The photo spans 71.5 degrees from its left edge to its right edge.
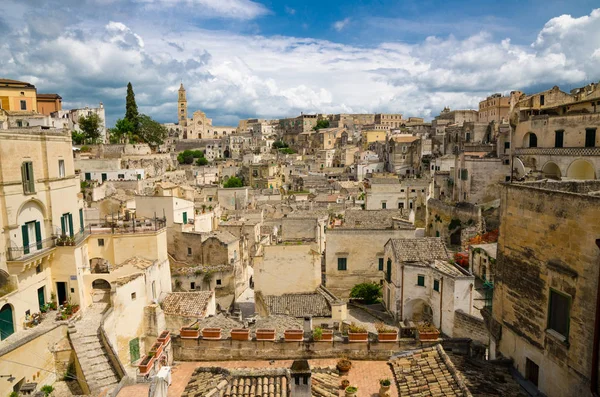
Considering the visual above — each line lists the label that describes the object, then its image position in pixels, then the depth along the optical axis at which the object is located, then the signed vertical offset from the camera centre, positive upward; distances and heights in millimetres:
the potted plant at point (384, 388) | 9805 -5403
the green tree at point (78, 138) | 67169 +4374
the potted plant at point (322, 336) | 11868 -5053
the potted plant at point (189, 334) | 11823 -4864
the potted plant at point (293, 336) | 11820 -4981
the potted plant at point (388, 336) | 11742 -5026
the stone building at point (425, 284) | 20203 -6574
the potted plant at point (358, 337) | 11781 -5031
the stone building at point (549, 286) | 8414 -3052
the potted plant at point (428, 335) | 11891 -5117
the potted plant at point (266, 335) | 11836 -4944
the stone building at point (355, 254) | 28234 -6518
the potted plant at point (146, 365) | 9914 -4846
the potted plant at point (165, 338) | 10984 -4663
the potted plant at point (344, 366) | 10930 -5428
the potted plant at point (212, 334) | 11898 -4912
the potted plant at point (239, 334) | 11719 -4858
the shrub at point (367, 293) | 26844 -8684
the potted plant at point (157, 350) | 10453 -4733
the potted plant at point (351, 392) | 9641 -5379
